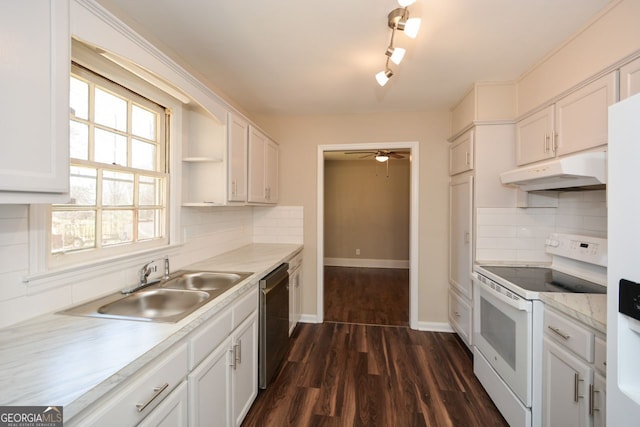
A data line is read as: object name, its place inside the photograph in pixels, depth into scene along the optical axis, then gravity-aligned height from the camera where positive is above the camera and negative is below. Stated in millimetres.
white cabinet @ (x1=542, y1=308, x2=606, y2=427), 1228 -794
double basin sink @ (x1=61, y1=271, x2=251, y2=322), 1249 -471
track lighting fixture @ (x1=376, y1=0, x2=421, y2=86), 1397 +1014
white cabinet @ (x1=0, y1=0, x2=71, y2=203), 786 +342
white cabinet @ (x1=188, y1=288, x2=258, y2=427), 1221 -824
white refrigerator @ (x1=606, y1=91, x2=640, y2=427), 820 -149
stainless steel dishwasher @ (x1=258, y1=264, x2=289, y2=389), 1957 -867
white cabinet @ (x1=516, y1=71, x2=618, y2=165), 1539 +598
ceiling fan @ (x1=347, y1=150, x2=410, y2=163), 4115 +899
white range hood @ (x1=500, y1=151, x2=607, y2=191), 1509 +241
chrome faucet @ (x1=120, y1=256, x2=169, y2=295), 1558 -395
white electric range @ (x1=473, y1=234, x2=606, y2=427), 1568 -685
